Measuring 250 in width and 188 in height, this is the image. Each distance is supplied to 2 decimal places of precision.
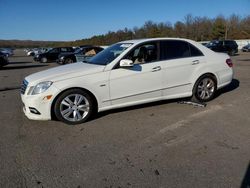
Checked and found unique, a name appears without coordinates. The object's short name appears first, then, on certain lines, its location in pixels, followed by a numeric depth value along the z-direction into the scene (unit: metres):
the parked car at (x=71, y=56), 14.37
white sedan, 3.63
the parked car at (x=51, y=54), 19.13
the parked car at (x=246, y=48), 24.24
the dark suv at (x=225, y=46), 19.50
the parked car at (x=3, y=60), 14.37
